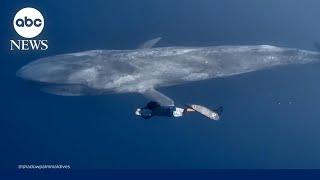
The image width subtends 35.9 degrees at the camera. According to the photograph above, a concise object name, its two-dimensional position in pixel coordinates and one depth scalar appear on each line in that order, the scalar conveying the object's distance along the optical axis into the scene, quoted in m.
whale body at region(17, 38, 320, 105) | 8.55
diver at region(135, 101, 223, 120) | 8.51
